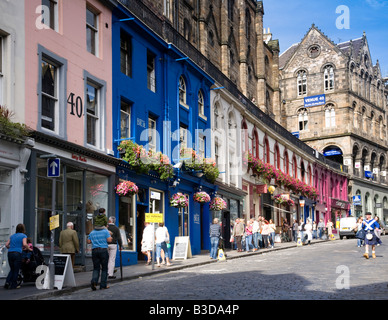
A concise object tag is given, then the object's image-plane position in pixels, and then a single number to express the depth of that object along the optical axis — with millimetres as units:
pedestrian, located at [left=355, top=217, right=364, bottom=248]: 31628
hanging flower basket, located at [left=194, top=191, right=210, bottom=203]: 28516
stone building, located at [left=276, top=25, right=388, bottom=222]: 70625
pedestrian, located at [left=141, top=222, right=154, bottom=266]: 21172
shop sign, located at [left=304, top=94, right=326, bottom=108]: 46244
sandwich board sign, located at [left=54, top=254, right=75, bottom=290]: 13969
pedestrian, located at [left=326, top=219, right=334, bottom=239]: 47875
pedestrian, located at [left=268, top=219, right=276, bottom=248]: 33791
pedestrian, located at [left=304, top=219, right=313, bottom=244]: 37812
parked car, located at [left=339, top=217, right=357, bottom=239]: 47344
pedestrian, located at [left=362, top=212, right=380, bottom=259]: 22078
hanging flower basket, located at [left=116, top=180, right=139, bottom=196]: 21031
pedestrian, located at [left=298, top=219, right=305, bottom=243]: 37812
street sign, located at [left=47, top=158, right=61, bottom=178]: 15801
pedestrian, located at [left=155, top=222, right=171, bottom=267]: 21125
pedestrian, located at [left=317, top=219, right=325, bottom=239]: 46281
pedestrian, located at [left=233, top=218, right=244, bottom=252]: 29688
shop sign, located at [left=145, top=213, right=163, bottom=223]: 19188
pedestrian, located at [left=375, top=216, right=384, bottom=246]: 22359
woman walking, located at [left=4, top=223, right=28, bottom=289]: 14406
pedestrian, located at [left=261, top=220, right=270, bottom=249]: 33375
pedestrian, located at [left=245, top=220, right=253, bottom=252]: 30117
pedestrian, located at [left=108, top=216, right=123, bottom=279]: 16312
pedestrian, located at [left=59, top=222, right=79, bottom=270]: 17016
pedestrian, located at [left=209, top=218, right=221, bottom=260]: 24234
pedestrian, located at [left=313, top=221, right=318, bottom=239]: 46819
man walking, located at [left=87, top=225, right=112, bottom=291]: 14164
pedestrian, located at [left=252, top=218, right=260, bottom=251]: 30875
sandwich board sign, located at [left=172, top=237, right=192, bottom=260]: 24016
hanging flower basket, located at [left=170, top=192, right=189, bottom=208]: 25719
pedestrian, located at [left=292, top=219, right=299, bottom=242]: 42000
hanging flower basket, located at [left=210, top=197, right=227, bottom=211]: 30688
